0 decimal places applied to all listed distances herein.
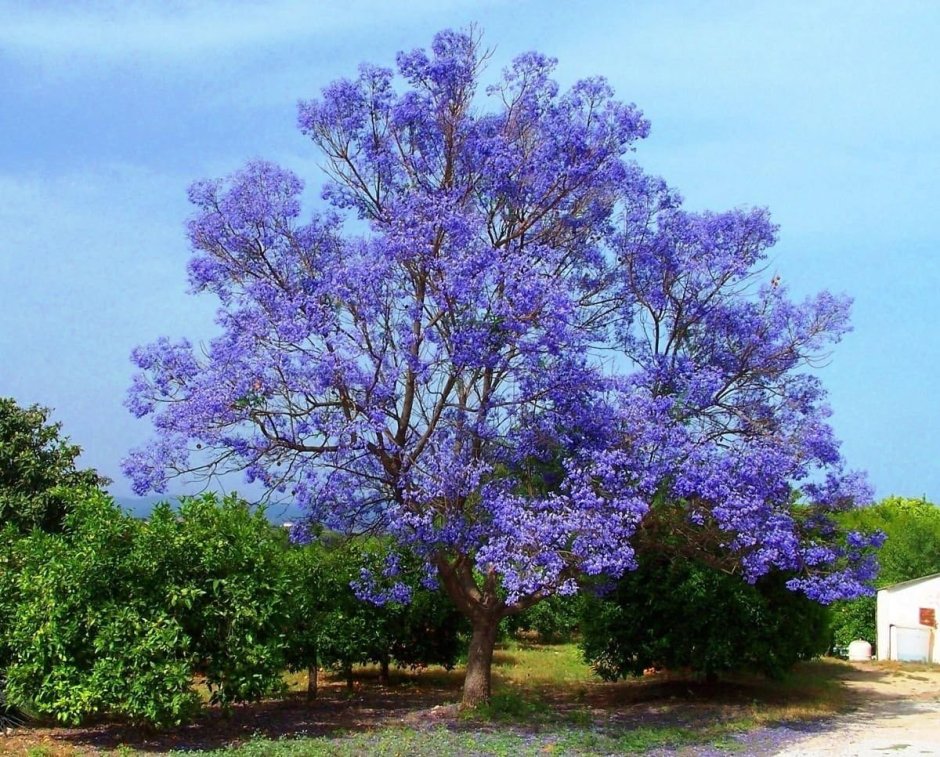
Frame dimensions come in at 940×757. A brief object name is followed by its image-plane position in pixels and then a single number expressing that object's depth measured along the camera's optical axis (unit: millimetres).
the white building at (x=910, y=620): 25062
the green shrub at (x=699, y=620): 18109
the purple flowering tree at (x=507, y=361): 14336
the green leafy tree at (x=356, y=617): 17359
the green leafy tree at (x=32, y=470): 18969
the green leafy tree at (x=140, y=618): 13336
